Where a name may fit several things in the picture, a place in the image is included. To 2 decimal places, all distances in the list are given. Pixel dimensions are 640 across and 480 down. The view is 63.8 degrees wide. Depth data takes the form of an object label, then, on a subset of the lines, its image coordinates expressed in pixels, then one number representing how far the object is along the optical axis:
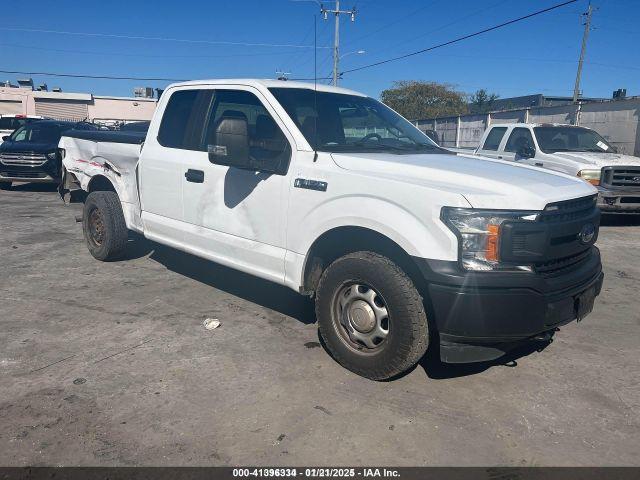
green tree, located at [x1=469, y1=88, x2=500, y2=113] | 67.12
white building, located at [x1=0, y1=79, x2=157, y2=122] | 50.78
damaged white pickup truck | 2.91
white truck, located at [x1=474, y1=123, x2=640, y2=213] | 8.79
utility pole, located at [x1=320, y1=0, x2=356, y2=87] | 24.07
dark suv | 12.38
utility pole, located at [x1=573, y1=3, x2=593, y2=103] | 38.69
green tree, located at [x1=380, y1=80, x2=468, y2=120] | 64.88
